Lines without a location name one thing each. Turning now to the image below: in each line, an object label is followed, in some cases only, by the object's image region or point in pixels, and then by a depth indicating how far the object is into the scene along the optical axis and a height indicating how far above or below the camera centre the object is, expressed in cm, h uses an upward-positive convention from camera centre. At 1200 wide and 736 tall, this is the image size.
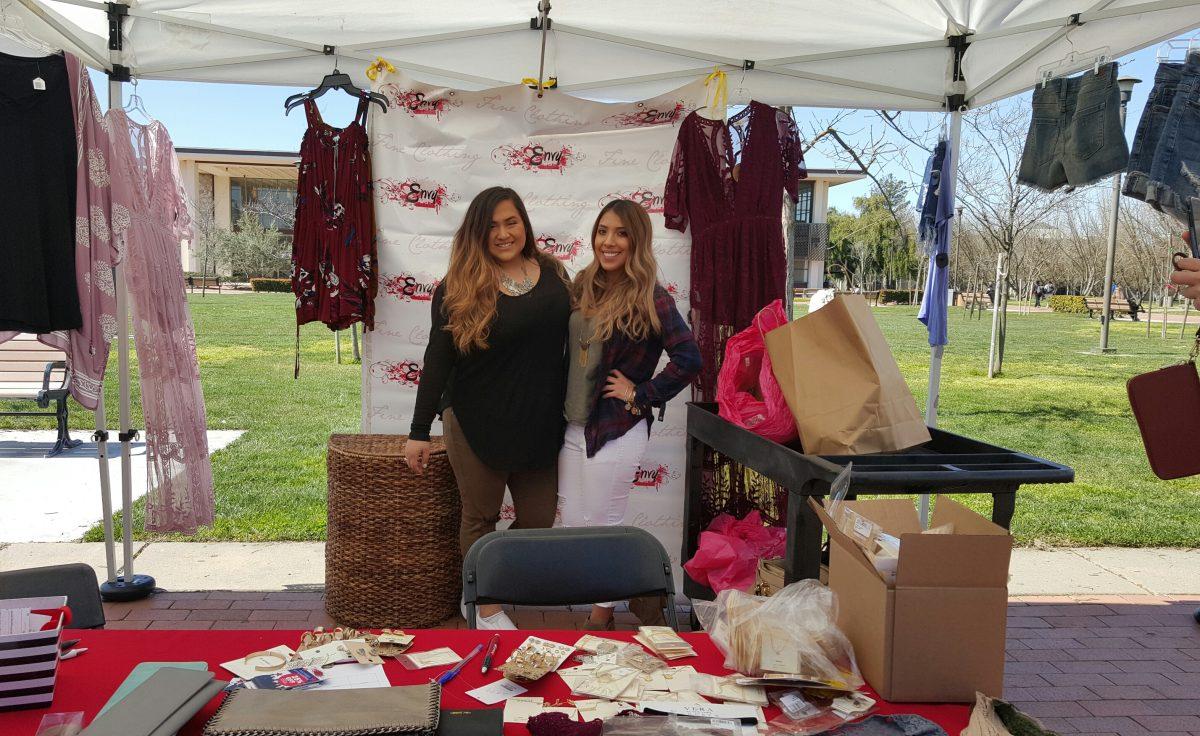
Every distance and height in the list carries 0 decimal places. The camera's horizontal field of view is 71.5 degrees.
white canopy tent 356 +107
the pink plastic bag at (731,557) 305 -100
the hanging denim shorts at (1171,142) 294 +53
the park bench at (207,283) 2713 -25
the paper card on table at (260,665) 140 -66
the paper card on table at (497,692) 135 -68
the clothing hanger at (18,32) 313 +92
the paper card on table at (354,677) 137 -66
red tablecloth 130 -67
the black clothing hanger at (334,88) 373 +84
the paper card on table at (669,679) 138 -67
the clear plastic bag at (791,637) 138 -60
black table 199 -46
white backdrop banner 388 +48
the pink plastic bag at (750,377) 256 -30
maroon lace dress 375 +33
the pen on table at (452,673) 141 -67
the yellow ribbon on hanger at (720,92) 385 +89
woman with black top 300 -26
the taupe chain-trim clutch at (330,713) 113 -61
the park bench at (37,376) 619 -81
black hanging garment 314 +29
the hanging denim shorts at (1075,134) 325 +63
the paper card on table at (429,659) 146 -67
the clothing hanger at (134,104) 364 +74
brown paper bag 222 -27
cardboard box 137 -55
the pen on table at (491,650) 146 -67
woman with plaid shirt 308 -31
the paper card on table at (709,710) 129 -66
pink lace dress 368 -31
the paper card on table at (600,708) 129 -67
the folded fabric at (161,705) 110 -60
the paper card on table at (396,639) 152 -66
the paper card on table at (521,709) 129 -67
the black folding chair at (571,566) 210 -72
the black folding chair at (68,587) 183 -69
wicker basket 351 -111
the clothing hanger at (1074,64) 327 +91
